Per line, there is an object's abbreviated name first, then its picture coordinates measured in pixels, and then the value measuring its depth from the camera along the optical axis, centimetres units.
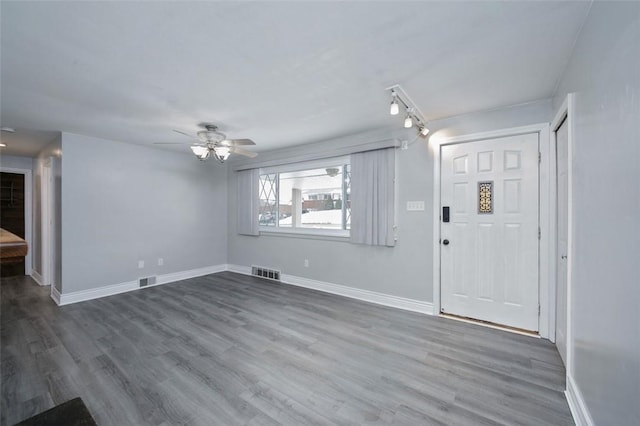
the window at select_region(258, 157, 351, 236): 415
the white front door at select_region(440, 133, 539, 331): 273
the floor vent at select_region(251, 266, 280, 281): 480
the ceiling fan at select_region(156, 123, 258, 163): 314
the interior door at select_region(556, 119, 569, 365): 220
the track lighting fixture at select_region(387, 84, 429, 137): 237
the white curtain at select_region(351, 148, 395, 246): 352
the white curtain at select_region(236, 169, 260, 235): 510
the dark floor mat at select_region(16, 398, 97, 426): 98
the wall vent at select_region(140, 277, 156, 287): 435
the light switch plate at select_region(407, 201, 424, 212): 331
